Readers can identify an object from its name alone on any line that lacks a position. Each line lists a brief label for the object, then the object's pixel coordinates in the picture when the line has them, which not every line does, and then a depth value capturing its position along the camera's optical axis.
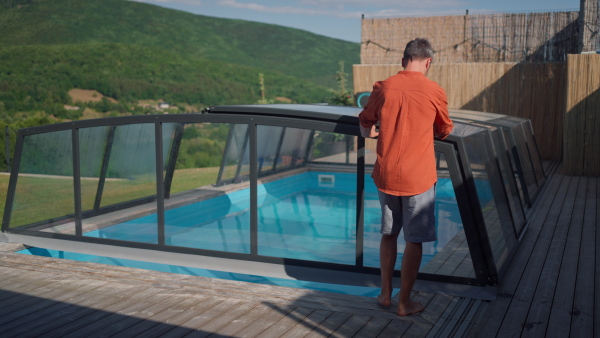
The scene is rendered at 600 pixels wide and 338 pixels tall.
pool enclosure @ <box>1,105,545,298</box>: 4.07
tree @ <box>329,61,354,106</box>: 22.45
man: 3.26
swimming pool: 4.11
